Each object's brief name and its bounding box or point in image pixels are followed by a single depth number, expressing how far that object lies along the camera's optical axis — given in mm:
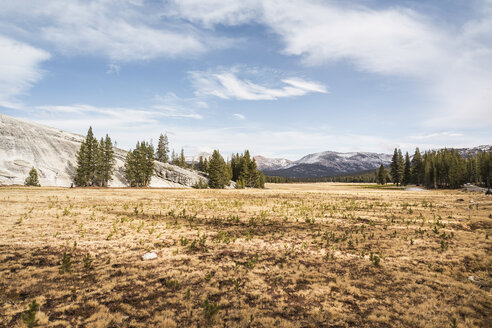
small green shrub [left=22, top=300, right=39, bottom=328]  5480
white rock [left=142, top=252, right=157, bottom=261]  10193
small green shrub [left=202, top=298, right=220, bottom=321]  6062
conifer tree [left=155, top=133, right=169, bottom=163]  123000
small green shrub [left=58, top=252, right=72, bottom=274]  8585
